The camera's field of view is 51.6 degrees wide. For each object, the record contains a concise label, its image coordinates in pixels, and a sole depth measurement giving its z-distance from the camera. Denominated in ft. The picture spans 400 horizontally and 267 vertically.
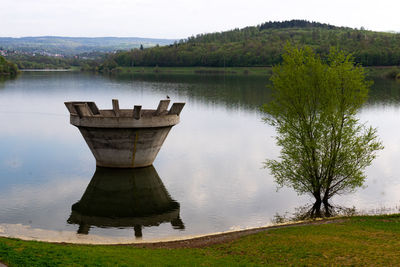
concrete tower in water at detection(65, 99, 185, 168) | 89.40
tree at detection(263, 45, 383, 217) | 73.15
